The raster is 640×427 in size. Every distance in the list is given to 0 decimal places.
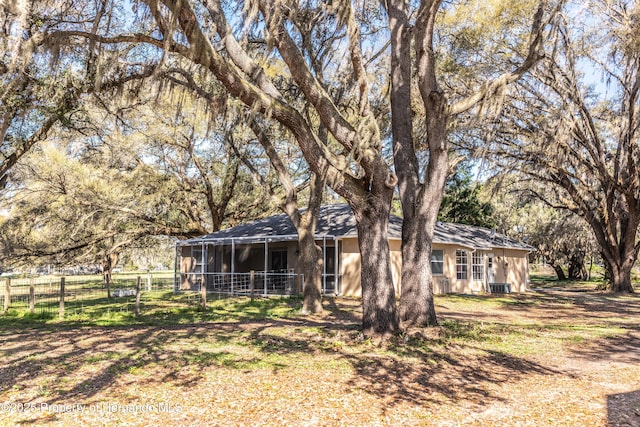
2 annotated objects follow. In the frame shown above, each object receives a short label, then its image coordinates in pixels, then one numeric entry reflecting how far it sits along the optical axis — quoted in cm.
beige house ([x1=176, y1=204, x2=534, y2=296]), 1880
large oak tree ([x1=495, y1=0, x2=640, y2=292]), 1559
